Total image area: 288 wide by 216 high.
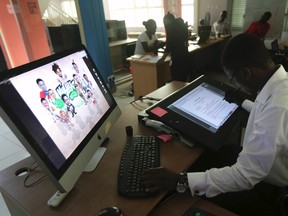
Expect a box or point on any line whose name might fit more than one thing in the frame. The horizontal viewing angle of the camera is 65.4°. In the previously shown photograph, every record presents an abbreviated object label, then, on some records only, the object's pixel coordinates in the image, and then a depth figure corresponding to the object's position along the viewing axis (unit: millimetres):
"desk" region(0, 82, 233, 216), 758
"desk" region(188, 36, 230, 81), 4580
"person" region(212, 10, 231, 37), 5312
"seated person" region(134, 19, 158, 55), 3943
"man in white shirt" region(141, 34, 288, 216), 783
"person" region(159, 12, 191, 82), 3328
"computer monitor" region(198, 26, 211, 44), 4605
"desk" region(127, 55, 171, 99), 3348
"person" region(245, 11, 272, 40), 4705
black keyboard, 805
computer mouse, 688
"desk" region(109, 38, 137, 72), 5448
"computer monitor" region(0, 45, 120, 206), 638
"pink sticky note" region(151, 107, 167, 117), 1093
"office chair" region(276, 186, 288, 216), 781
